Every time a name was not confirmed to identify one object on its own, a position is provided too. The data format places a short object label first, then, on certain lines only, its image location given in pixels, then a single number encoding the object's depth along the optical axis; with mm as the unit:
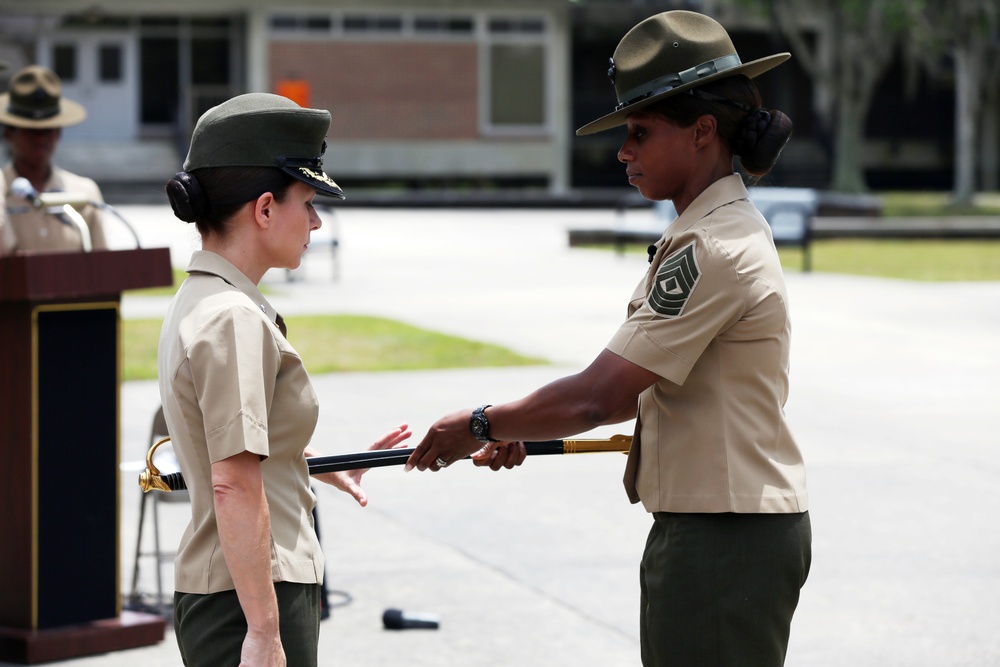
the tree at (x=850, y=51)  68062
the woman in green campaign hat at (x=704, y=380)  5633
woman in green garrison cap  5141
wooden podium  9609
